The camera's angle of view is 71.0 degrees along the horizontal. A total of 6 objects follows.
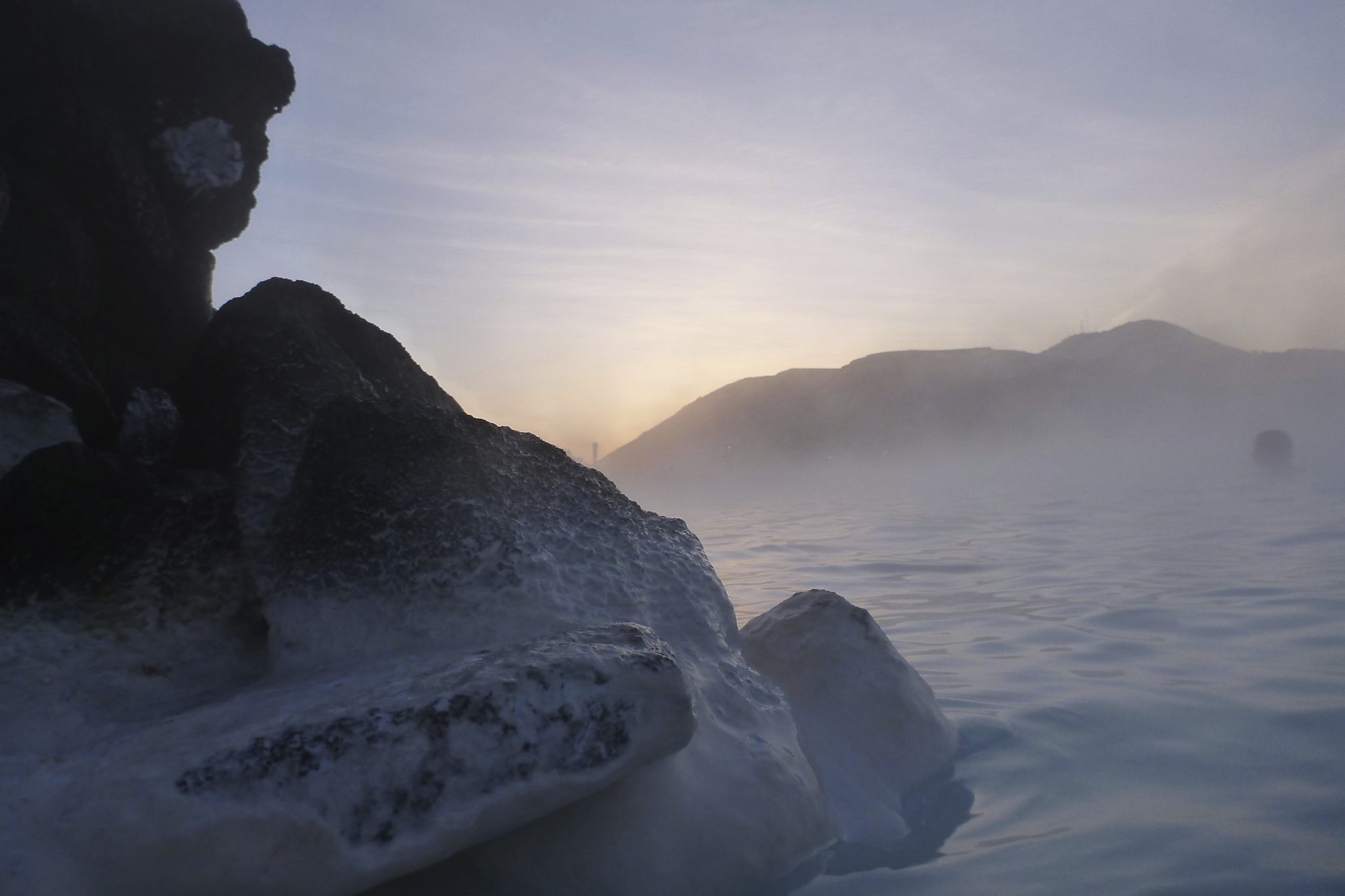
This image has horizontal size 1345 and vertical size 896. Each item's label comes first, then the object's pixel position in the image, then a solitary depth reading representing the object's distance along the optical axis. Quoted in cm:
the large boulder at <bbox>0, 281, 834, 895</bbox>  171
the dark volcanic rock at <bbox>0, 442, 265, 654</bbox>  216
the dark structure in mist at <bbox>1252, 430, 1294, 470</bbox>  2302
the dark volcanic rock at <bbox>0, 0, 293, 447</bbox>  308
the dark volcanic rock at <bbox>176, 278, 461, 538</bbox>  276
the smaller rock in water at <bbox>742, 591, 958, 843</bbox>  274
